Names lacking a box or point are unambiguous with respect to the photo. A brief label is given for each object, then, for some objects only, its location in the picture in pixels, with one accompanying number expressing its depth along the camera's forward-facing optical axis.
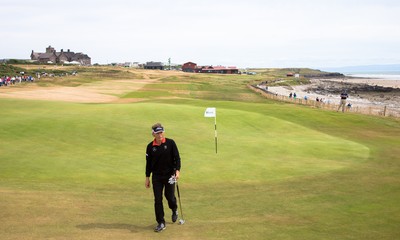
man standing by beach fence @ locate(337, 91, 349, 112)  49.97
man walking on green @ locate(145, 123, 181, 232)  10.21
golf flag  22.16
